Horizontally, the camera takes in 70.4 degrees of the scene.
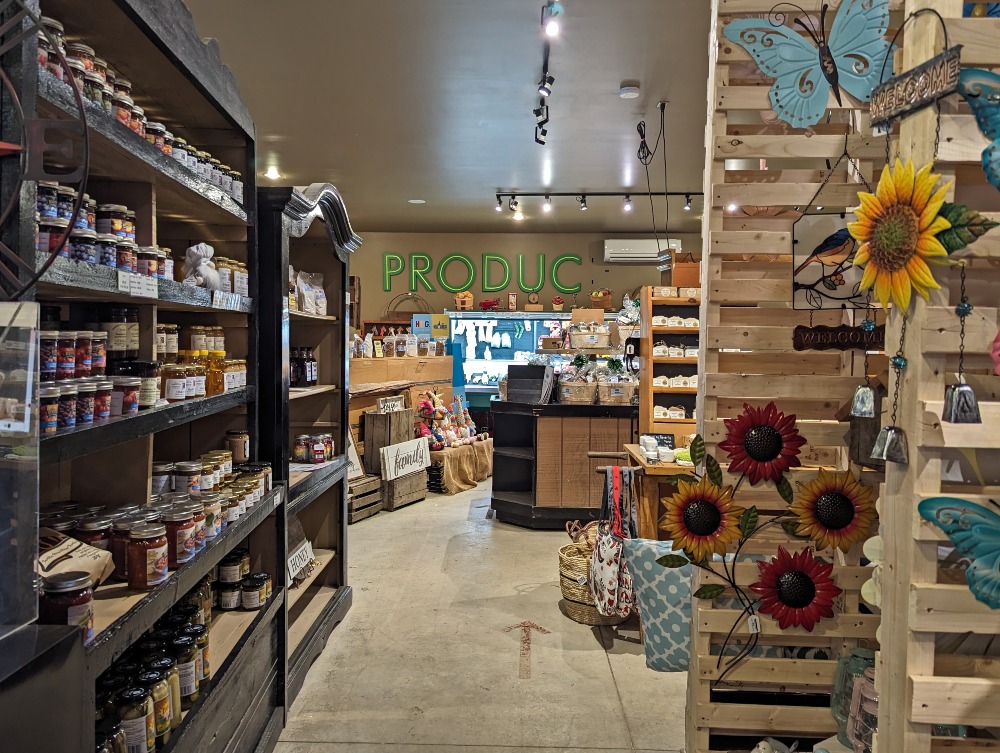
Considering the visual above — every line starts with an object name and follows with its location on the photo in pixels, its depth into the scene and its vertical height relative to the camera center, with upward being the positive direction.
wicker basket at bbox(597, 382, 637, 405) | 6.06 -0.37
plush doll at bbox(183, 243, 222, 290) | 2.45 +0.27
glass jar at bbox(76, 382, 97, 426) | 1.60 -0.14
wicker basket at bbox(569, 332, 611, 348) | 6.42 +0.09
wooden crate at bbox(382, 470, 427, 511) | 6.80 -1.41
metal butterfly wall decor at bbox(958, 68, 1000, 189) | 1.17 +0.42
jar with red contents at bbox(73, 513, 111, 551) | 1.90 -0.51
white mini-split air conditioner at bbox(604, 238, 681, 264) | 10.98 +1.57
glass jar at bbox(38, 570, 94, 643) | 1.48 -0.54
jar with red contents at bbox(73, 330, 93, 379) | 1.66 -0.03
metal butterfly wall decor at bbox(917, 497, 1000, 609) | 1.16 -0.31
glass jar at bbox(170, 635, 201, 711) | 2.09 -0.96
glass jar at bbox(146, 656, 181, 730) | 1.99 -0.95
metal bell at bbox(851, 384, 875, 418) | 1.61 -0.11
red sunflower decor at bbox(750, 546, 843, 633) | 2.00 -0.67
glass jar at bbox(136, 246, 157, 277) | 1.98 +0.23
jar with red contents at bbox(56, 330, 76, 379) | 1.60 -0.03
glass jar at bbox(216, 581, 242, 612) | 2.76 -0.98
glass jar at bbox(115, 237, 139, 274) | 1.84 +0.23
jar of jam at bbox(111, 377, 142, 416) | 1.80 -0.14
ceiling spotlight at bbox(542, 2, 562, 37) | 3.40 +1.63
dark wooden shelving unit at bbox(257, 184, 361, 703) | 2.97 -0.22
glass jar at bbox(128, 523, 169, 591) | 1.86 -0.57
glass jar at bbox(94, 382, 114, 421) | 1.68 -0.14
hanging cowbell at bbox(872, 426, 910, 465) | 1.25 -0.17
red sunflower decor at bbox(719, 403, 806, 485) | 2.01 -0.26
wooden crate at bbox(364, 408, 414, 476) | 6.79 -0.84
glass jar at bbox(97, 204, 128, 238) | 1.84 +0.32
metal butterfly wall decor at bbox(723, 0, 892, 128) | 1.64 +0.73
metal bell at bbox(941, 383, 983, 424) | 1.16 -0.08
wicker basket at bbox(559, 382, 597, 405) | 6.04 -0.37
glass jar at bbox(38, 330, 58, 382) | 1.53 -0.03
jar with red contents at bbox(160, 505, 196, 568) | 2.04 -0.55
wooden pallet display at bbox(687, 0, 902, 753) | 2.03 -0.09
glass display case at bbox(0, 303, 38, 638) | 1.10 -0.19
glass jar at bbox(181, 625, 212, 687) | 2.19 -0.96
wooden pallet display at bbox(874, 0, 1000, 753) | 1.20 -0.24
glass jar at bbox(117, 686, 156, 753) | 1.79 -0.95
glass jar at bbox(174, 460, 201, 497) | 2.43 -0.46
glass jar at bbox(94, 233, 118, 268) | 1.76 +0.24
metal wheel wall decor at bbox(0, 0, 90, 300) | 1.15 +0.32
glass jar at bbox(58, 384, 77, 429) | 1.53 -0.14
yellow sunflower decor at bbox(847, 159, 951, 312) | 1.22 +0.22
